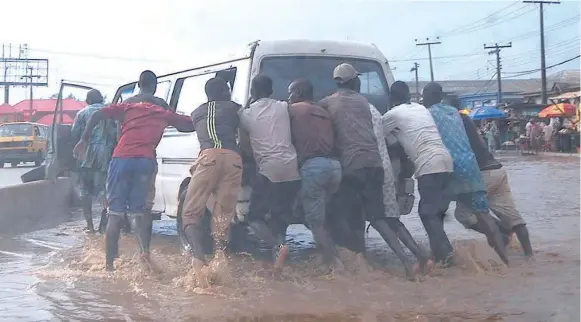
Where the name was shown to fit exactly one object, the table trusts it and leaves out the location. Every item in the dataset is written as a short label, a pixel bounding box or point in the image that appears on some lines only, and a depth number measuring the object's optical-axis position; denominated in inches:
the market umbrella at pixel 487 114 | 1464.1
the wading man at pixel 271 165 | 247.3
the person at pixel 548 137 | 1226.3
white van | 276.2
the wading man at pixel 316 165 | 245.4
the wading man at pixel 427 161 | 252.8
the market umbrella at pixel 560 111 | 1254.9
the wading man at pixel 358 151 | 247.9
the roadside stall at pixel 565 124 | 1167.6
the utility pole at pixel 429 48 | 2490.4
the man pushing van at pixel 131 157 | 249.1
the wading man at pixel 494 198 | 276.1
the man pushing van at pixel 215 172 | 241.4
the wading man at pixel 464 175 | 261.6
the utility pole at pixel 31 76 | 2188.2
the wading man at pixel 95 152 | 343.3
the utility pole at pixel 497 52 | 2286.4
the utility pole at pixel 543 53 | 1612.9
